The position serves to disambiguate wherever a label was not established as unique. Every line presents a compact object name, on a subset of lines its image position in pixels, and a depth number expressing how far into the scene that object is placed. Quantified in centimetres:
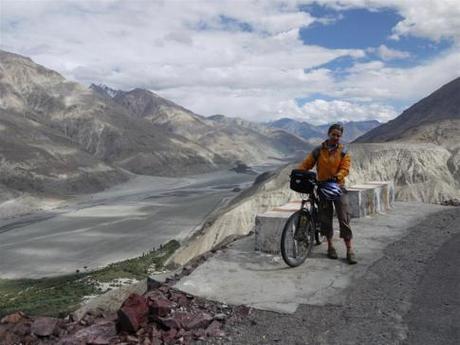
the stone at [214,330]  592
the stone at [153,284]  802
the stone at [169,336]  574
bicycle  836
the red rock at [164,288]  741
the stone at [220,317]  634
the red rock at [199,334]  586
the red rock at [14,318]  739
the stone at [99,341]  570
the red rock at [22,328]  684
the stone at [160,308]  616
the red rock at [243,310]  655
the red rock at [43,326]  667
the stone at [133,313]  589
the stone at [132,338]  571
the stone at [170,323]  598
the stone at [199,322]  604
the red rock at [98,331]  596
